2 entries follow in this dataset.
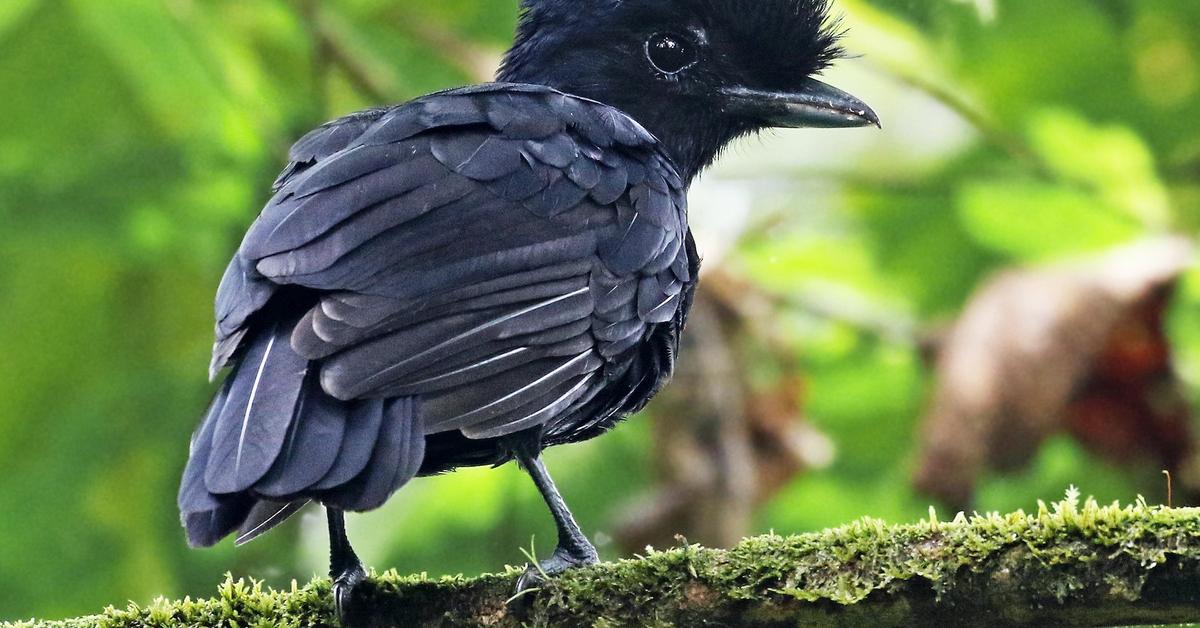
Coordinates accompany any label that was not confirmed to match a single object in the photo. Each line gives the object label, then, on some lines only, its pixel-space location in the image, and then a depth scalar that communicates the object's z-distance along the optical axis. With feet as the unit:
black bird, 19.95
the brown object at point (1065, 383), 38.19
